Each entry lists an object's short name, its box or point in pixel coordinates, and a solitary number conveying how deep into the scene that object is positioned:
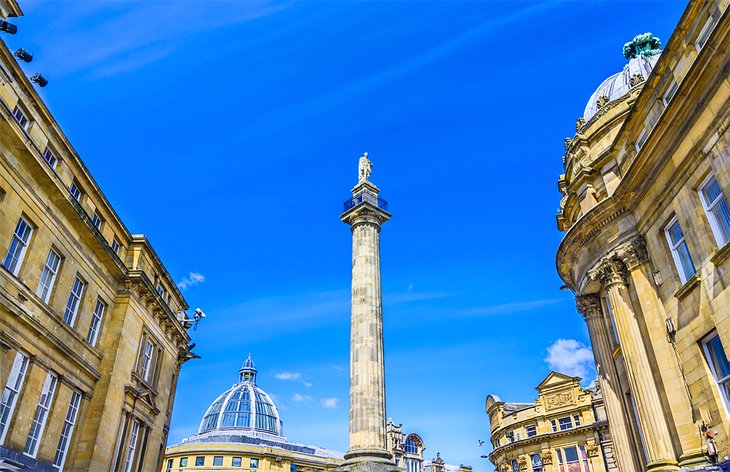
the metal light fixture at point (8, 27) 15.16
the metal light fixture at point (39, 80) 18.06
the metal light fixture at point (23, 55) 16.86
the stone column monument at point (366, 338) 24.41
